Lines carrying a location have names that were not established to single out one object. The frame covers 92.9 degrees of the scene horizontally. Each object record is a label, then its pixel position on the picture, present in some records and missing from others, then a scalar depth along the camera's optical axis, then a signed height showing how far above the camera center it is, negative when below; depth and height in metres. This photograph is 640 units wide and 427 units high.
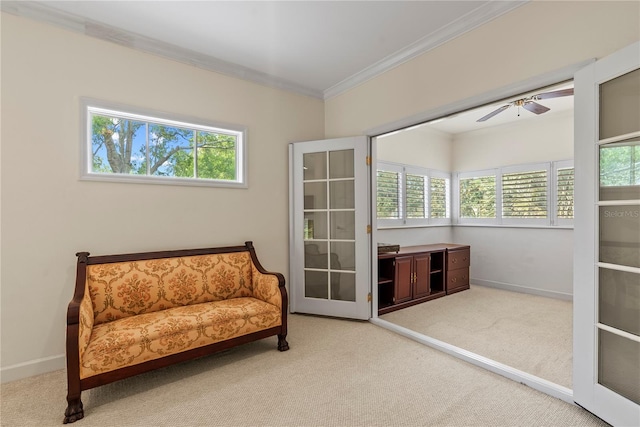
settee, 1.92 -0.80
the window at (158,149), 2.68 +0.64
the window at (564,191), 4.44 +0.33
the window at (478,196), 5.28 +0.31
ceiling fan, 2.94 +1.20
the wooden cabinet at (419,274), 3.99 -0.87
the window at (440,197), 5.50 +0.30
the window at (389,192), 4.82 +0.34
